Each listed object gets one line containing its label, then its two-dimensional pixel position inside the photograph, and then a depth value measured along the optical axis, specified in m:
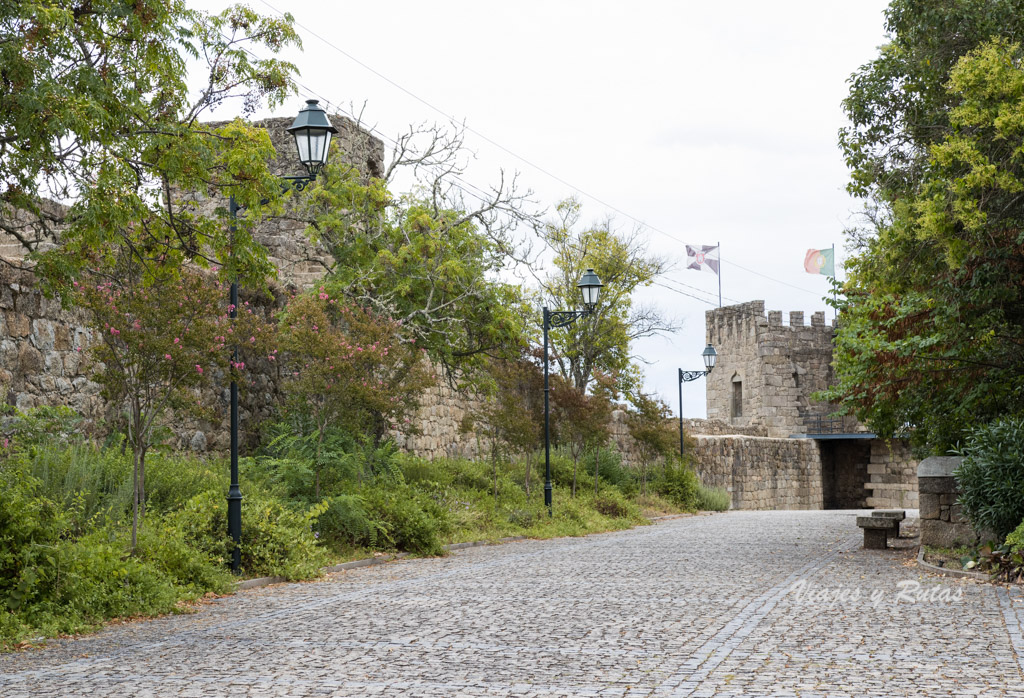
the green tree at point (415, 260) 17.47
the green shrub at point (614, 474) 24.55
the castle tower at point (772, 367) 42.38
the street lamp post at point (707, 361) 28.28
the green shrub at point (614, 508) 21.39
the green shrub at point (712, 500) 27.48
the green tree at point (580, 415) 21.12
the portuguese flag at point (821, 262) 42.88
